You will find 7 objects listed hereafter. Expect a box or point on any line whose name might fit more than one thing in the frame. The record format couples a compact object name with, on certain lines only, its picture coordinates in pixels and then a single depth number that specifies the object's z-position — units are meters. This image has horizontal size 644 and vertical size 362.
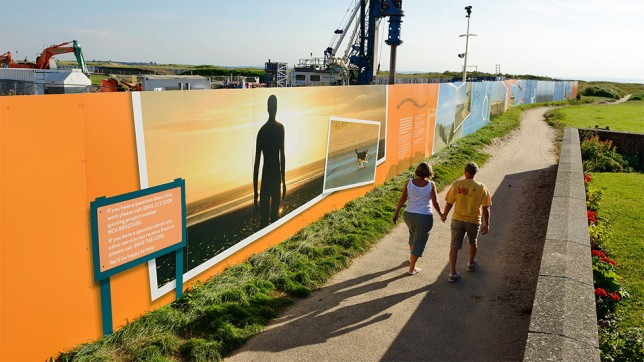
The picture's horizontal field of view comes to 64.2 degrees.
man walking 6.64
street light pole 40.42
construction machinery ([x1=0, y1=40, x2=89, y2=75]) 34.06
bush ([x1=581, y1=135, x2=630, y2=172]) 15.30
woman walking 6.62
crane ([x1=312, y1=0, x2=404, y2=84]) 37.97
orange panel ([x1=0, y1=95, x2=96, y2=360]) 4.05
